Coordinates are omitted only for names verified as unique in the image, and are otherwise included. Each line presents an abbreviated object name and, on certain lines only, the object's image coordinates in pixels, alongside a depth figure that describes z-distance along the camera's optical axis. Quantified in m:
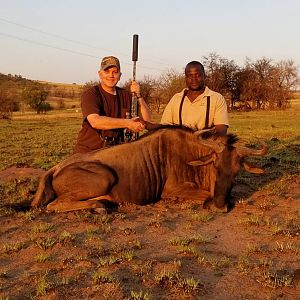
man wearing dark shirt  6.61
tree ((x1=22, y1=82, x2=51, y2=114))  58.88
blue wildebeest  6.20
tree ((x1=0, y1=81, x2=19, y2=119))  43.68
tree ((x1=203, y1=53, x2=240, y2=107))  54.56
